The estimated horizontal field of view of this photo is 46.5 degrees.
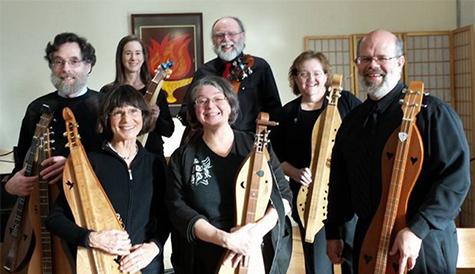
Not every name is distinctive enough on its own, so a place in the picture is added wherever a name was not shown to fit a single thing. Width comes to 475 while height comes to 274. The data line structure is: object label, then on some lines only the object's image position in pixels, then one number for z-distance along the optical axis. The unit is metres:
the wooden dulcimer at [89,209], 1.94
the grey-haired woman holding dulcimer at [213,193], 1.89
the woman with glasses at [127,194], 1.94
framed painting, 4.80
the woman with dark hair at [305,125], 2.57
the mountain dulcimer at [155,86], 2.64
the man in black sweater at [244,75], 2.76
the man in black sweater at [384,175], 1.70
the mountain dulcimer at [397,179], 1.74
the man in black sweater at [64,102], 2.22
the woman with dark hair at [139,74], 2.72
